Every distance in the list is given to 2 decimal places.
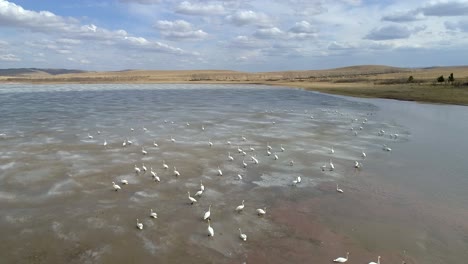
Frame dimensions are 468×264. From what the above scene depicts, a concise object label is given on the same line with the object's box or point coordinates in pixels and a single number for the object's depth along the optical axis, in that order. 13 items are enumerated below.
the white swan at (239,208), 14.98
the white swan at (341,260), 11.41
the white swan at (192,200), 15.73
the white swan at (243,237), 12.77
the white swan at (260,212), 14.64
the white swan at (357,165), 20.81
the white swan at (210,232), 13.01
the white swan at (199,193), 16.30
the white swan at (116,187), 17.00
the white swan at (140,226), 13.54
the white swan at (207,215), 14.07
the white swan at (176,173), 19.09
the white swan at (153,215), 14.35
